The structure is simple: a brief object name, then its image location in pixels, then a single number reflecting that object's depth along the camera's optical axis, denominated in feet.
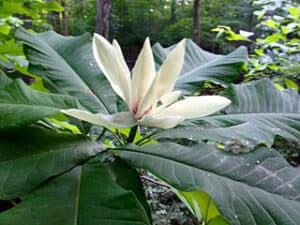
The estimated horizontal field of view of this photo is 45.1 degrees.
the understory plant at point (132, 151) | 1.34
